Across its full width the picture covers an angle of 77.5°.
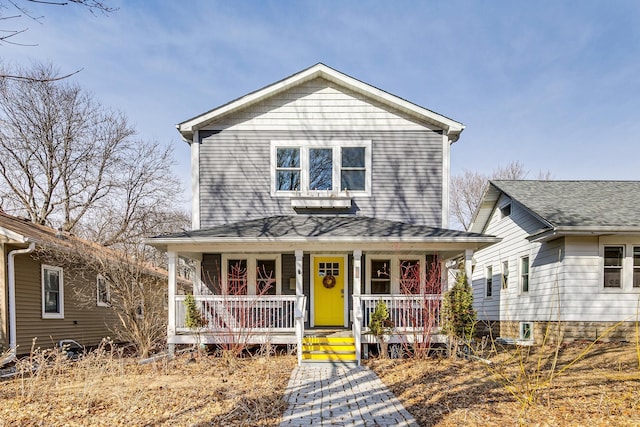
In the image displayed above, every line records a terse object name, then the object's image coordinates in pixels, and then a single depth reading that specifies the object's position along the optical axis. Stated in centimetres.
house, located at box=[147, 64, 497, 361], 1109
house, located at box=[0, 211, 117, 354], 959
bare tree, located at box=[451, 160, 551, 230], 3516
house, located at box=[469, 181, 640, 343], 1050
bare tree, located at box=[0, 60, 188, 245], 2085
